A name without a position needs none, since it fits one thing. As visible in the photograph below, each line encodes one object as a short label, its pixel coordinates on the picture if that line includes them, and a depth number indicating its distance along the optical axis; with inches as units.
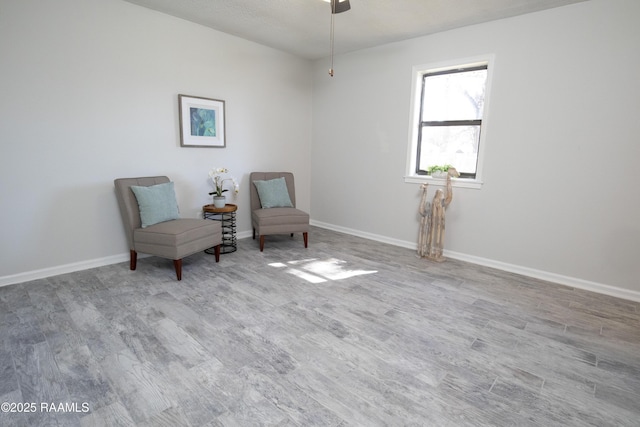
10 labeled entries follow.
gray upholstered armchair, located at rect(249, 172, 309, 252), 160.1
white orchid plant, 157.2
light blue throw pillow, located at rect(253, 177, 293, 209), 173.3
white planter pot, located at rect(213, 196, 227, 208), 151.7
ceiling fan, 106.2
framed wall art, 149.3
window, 145.9
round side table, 151.0
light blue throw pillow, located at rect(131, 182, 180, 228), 126.3
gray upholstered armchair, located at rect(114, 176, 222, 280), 121.1
